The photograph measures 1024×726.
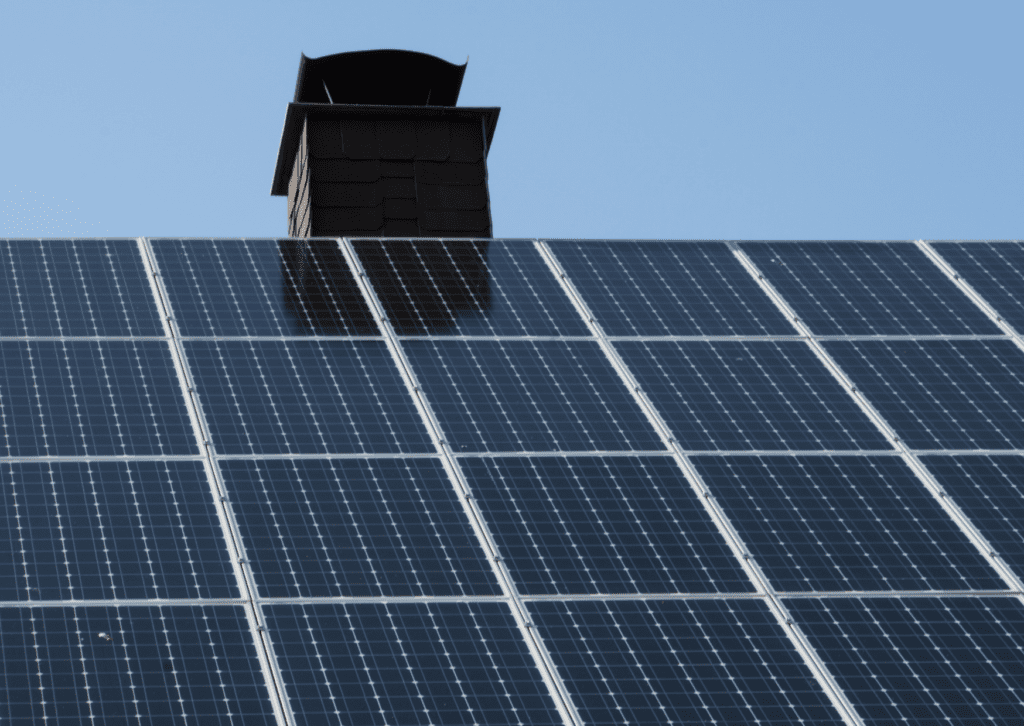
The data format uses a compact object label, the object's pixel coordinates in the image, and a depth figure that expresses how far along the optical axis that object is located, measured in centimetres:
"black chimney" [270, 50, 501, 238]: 2561
